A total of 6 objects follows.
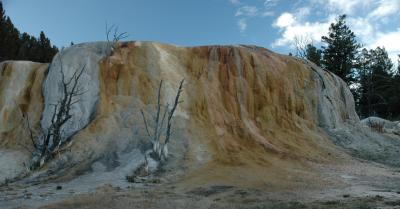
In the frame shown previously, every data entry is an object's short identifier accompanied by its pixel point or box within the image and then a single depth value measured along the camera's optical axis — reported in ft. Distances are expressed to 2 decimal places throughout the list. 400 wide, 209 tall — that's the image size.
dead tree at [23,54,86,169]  51.47
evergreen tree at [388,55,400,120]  133.82
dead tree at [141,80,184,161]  51.01
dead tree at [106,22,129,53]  62.03
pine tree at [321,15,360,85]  135.64
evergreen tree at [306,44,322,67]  140.77
